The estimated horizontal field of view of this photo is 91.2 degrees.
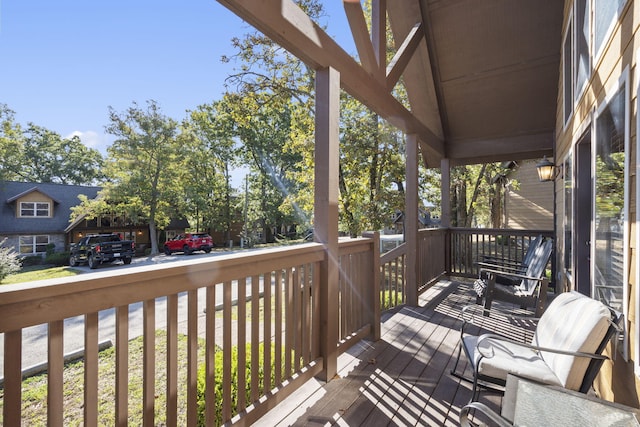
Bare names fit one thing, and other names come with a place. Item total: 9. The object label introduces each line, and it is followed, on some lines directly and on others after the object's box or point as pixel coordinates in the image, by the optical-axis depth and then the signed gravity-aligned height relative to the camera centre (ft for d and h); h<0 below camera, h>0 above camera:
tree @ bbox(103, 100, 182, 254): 24.94 +4.65
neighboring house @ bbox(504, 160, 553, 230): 40.96 +1.87
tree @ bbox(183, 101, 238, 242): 42.83 +8.36
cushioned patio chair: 5.26 -2.68
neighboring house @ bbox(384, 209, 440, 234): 53.87 -1.45
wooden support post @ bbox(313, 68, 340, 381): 8.20 +0.49
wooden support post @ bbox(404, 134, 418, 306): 14.89 -0.27
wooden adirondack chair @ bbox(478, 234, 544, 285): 14.54 -2.58
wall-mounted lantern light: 16.29 +2.28
